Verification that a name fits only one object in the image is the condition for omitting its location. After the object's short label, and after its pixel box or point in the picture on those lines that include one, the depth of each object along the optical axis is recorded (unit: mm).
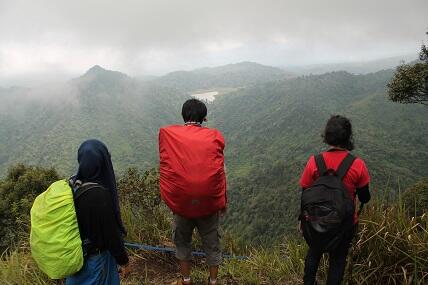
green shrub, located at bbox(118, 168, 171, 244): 4219
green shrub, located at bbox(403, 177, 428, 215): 12136
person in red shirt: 2621
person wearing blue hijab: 2227
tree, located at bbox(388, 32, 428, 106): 11344
